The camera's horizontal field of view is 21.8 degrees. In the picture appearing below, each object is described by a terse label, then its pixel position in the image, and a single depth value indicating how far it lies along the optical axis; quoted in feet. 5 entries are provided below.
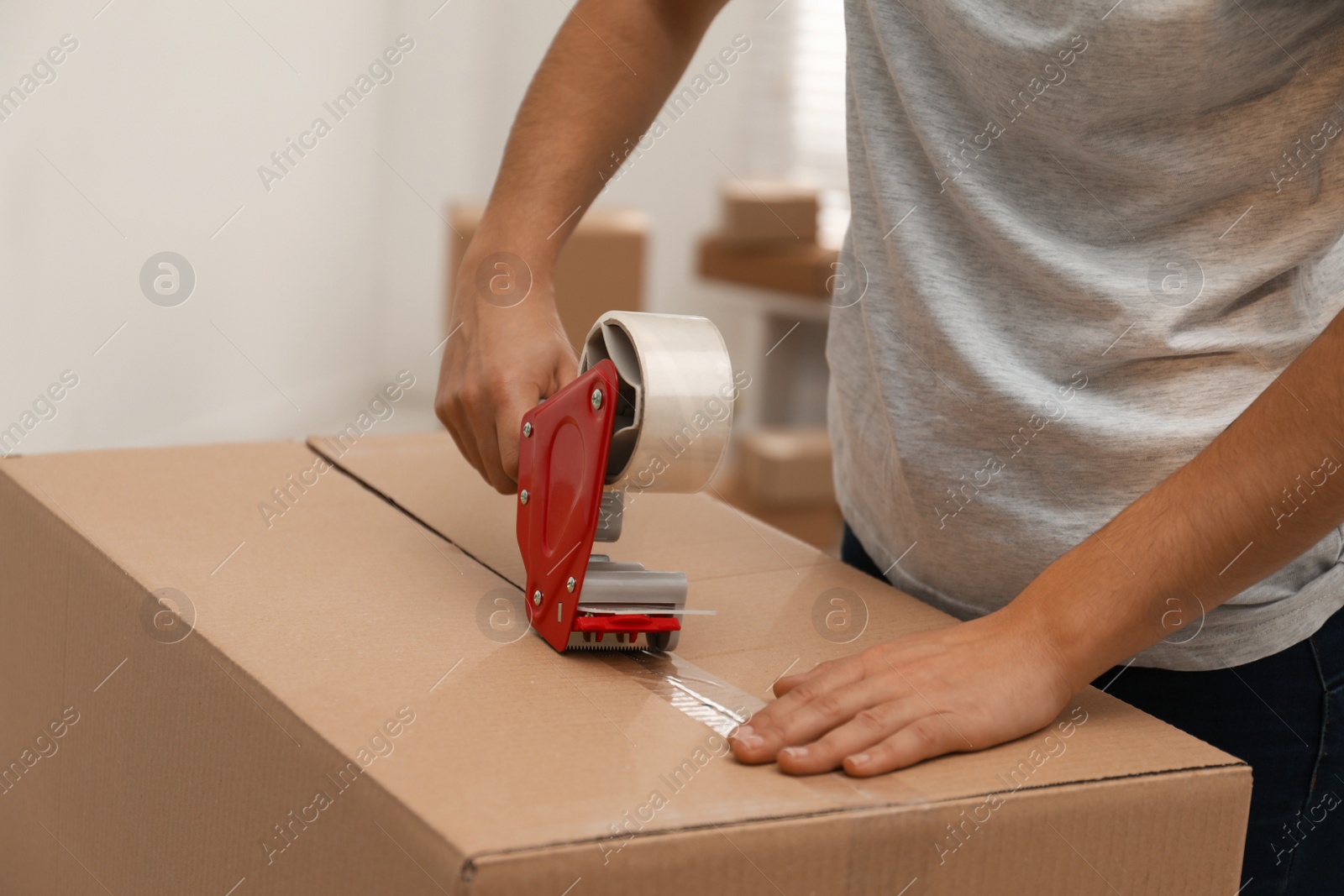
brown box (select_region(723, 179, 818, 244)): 18.94
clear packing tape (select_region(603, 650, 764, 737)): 5.91
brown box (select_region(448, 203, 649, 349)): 15.40
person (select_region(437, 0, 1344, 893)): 5.86
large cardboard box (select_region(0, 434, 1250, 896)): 5.50
